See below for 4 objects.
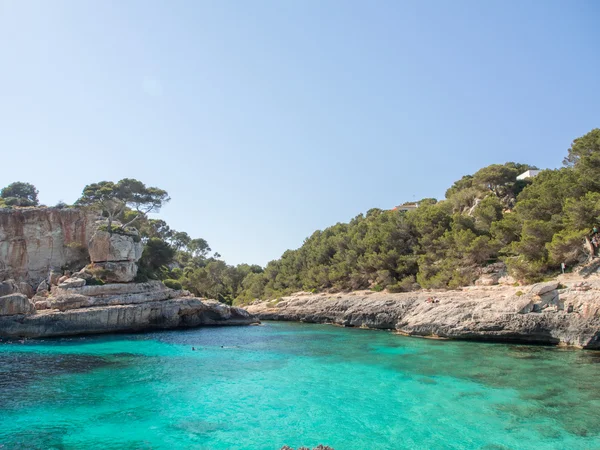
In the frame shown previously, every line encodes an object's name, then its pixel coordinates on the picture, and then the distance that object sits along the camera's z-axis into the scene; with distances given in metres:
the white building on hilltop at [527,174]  48.03
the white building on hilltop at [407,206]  73.29
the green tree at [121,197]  40.53
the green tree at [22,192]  61.25
